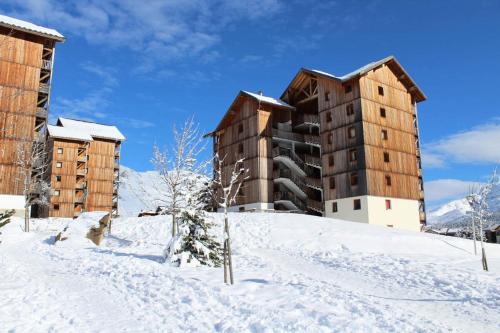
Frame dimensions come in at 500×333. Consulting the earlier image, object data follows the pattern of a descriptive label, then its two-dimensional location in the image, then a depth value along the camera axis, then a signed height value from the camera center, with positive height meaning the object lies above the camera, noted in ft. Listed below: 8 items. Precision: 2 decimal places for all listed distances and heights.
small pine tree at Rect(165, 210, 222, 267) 62.55 -1.08
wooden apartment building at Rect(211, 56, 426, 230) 139.85 +31.73
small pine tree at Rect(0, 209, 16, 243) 37.78 +1.94
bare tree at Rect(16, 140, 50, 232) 133.78 +23.14
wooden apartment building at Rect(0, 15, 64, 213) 146.51 +52.63
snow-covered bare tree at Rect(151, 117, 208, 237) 80.23 +12.19
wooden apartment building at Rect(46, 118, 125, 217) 193.47 +33.28
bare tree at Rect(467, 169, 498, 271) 79.25 +6.49
